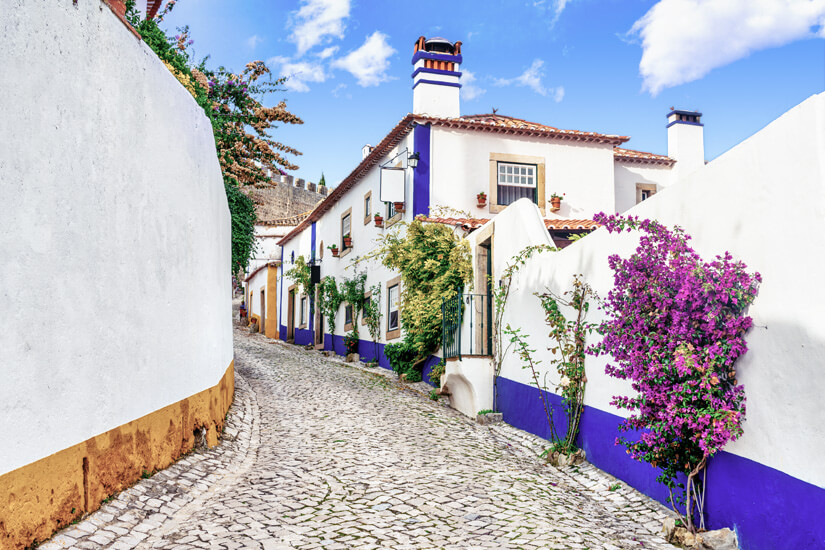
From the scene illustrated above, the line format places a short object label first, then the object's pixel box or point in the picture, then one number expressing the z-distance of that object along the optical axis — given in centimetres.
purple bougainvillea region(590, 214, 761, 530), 450
